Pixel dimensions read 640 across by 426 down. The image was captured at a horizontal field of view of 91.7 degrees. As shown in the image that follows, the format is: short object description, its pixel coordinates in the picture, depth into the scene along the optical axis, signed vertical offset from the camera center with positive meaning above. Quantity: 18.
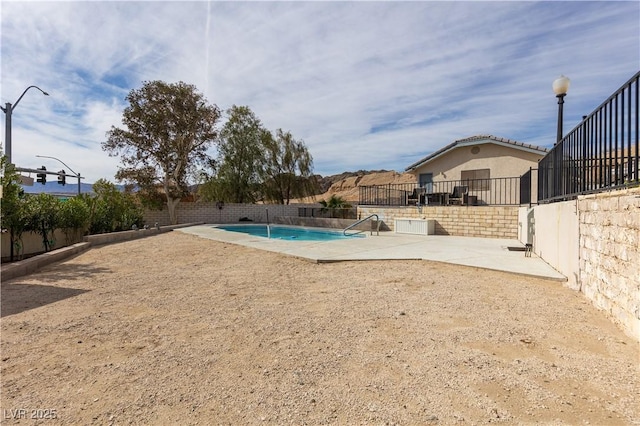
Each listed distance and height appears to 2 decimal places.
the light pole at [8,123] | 10.31 +2.98
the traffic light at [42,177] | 23.36 +2.59
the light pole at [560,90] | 6.90 +2.64
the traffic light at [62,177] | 24.86 +2.75
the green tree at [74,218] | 9.18 -0.23
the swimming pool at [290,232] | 13.87 -1.20
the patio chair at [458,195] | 13.67 +0.58
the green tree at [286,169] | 24.73 +3.31
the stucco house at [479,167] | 14.01 +2.00
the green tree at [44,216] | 7.56 -0.14
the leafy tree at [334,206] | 18.48 +0.17
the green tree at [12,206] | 6.53 +0.11
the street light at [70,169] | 26.10 +3.66
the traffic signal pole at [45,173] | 20.71 +2.79
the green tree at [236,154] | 23.11 +4.16
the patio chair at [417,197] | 14.14 +0.51
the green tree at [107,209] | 11.20 +0.05
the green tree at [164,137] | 18.02 +4.40
